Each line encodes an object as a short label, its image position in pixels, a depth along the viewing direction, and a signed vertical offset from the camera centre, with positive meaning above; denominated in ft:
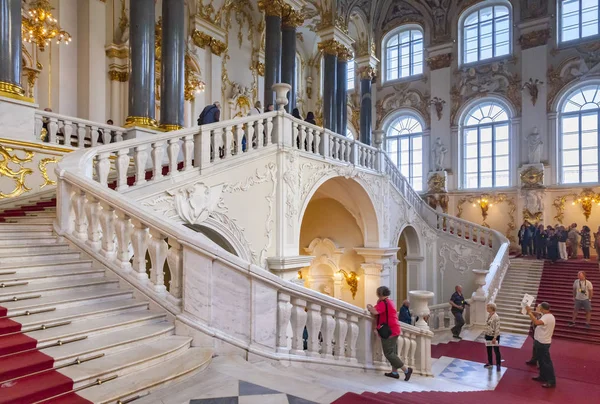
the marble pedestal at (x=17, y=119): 22.13 +4.50
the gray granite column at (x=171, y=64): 34.55 +11.71
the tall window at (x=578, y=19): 57.31 +26.20
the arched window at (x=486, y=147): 63.87 +8.73
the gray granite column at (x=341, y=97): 51.47 +13.49
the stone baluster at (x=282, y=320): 12.60 -3.72
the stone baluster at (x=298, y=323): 13.28 -4.03
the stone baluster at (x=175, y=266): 12.45 -2.03
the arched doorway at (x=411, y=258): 51.67 -7.30
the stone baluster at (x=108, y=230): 14.07 -1.05
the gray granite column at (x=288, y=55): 42.52 +15.43
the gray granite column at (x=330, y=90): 50.14 +13.63
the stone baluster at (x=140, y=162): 19.48 +1.82
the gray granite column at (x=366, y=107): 61.77 +14.61
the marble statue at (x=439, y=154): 67.72 +7.79
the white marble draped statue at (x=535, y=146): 59.52 +8.06
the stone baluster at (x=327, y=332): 14.94 -4.85
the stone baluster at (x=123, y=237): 13.55 -1.25
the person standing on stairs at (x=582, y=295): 34.76 -8.08
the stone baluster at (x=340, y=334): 15.81 -5.23
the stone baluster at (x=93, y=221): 14.61 -0.76
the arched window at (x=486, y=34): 64.08 +27.06
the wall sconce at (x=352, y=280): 48.70 -9.55
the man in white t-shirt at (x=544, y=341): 23.94 -8.38
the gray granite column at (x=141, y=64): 30.86 +10.45
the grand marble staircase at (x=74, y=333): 8.59 -3.46
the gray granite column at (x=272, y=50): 40.43 +15.20
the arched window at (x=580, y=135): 57.06 +9.46
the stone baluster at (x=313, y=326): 14.07 -4.38
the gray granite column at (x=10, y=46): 22.45 +8.65
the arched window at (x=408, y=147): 71.82 +9.74
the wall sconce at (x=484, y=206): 62.95 -0.81
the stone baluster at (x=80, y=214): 15.17 -0.53
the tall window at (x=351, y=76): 80.07 +24.90
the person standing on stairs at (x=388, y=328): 17.13 -5.40
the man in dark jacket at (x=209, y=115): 28.02 +5.90
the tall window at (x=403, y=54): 72.18 +26.66
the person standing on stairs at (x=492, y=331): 27.14 -8.77
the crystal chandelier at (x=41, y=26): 30.32 +13.39
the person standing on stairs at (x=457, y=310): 36.52 -9.91
